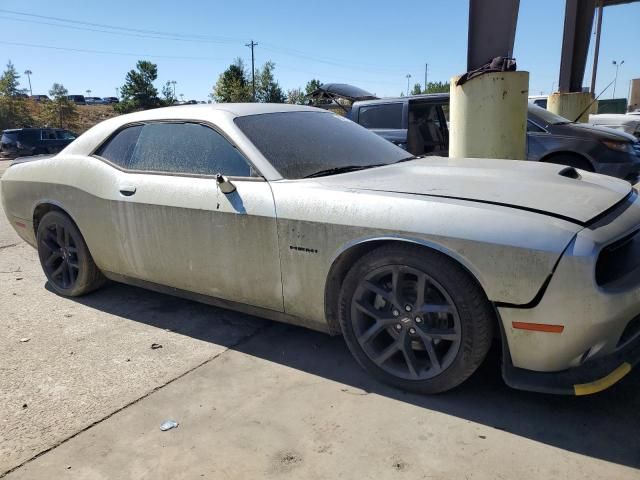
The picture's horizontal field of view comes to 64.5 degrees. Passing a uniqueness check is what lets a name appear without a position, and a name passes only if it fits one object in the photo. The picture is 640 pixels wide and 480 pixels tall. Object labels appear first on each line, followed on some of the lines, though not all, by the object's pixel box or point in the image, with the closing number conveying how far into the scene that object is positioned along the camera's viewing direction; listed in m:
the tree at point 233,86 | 48.22
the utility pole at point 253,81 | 51.17
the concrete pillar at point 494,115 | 5.31
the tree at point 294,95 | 55.09
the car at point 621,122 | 14.91
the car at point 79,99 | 89.36
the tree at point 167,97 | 54.89
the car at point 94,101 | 91.47
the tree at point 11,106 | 39.78
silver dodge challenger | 2.19
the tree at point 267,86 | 51.72
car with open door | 6.58
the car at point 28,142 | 23.83
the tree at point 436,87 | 64.31
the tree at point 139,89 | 52.34
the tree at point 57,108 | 44.06
